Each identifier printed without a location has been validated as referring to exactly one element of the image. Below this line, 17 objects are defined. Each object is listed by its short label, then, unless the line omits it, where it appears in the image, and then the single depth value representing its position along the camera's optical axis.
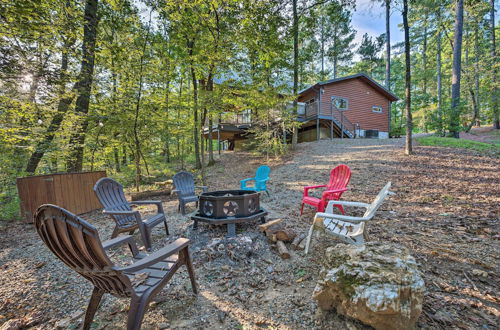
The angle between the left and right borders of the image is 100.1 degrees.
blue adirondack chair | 5.75
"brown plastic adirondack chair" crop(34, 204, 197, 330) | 1.35
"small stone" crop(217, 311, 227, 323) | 1.75
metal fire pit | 3.10
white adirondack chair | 2.45
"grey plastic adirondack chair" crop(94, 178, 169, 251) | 3.00
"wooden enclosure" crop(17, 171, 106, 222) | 4.55
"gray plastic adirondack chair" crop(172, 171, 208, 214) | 4.57
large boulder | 1.39
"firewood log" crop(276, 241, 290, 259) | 2.61
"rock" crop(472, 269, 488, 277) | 2.04
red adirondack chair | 3.62
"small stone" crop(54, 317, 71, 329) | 1.74
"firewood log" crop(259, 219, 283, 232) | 3.06
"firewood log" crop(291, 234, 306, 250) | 2.81
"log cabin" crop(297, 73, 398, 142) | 13.95
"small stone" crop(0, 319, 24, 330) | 1.71
